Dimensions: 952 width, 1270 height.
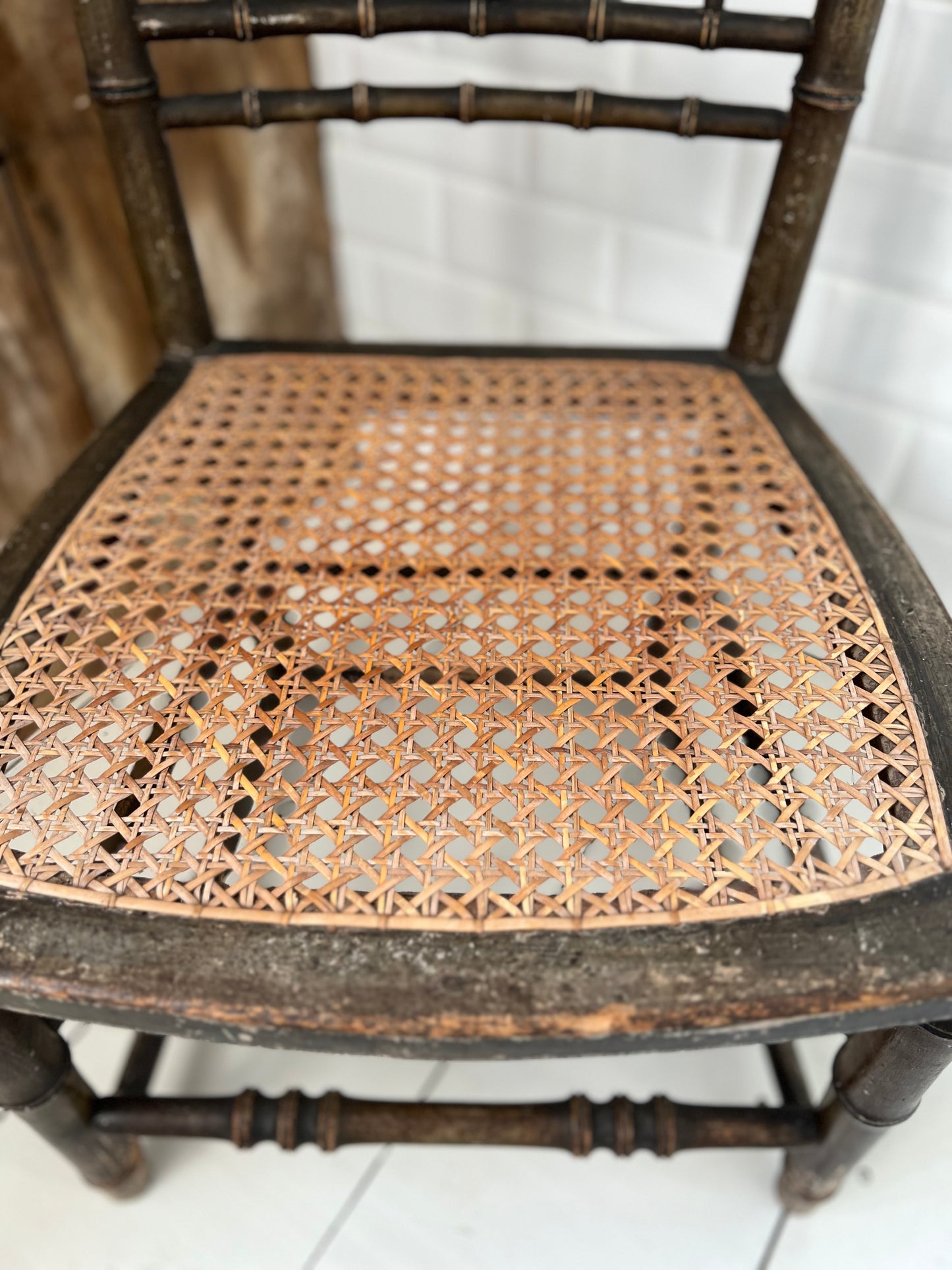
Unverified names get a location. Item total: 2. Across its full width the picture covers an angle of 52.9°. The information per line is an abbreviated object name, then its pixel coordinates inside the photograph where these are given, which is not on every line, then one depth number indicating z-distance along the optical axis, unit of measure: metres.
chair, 0.39
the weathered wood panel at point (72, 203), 0.71
